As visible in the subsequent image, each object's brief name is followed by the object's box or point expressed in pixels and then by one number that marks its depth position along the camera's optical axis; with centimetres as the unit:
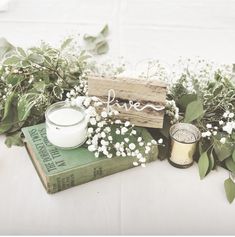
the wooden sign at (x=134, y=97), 90
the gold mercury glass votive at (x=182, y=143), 89
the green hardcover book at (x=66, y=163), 84
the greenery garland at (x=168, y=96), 94
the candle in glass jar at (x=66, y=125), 87
